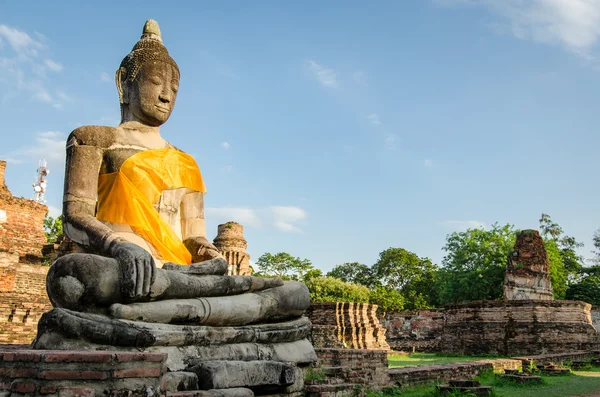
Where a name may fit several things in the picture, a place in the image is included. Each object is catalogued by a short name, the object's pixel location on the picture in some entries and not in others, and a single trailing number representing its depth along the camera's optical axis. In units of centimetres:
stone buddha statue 332
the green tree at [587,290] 3222
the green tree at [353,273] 4450
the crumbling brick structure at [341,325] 1551
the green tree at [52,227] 3341
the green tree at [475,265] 2781
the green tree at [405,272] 4066
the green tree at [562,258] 2975
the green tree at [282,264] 3800
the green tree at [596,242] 3975
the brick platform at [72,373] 233
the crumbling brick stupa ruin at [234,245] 2627
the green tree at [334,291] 2948
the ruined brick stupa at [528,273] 2011
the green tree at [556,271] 2895
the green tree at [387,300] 3161
